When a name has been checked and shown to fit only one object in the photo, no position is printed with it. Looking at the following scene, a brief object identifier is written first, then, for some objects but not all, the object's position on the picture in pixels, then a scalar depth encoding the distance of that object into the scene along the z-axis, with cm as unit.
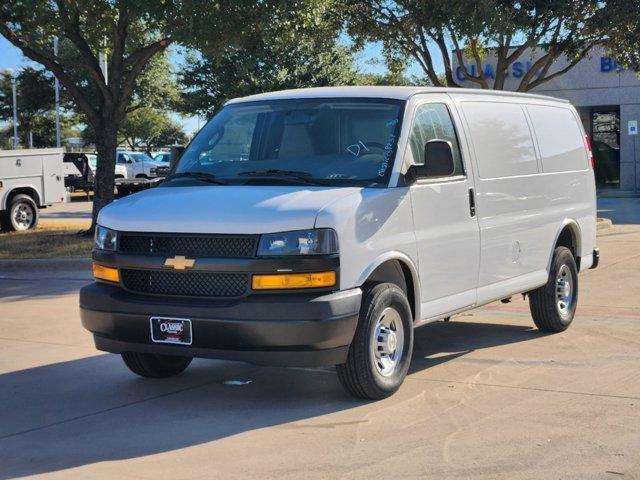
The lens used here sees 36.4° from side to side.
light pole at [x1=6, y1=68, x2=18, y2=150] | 4516
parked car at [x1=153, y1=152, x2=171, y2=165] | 4802
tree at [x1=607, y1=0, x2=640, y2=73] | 1906
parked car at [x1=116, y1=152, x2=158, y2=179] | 4462
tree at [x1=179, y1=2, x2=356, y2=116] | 3925
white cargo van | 602
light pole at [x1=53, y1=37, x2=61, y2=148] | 3956
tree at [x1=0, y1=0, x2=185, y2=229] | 1750
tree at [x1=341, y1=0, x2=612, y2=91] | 1828
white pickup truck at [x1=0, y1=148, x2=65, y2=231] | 2111
